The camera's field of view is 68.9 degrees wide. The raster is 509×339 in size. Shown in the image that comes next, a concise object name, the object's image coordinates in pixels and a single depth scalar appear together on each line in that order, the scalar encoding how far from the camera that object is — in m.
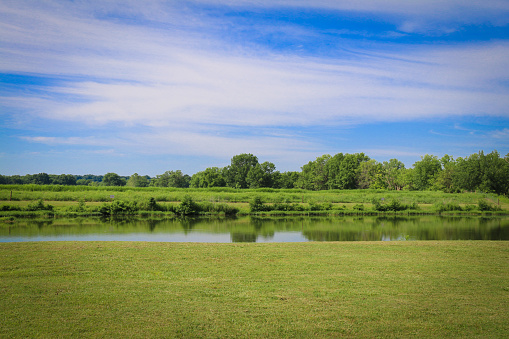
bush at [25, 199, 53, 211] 32.47
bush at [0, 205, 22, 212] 31.70
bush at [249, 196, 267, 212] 37.59
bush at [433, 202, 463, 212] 39.59
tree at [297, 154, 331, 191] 87.12
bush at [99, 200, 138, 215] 33.66
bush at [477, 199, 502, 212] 39.87
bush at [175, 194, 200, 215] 34.56
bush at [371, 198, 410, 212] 39.06
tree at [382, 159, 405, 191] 85.03
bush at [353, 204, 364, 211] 38.59
